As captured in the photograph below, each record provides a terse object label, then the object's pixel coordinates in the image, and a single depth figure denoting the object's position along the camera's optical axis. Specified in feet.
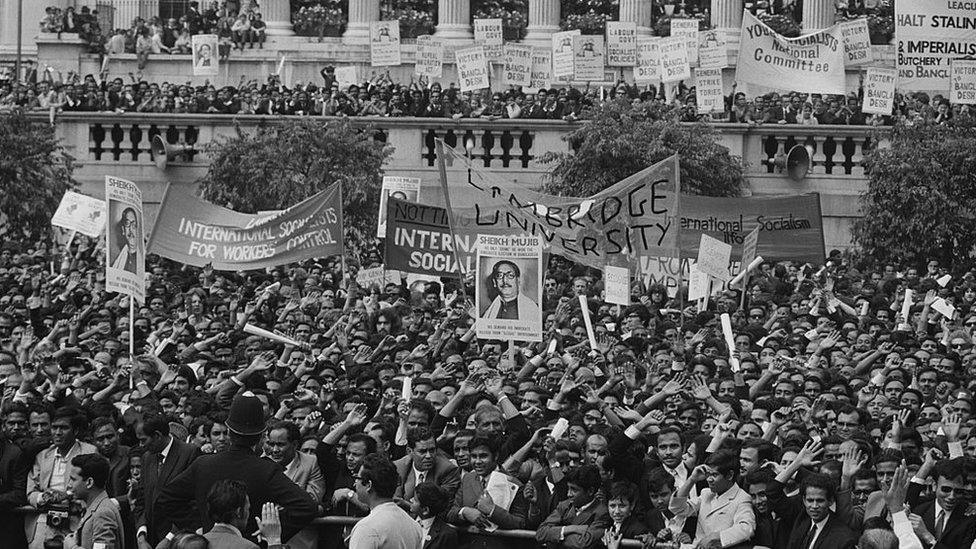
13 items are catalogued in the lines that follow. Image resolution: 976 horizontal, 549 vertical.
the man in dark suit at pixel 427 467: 50.72
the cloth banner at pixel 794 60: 119.24
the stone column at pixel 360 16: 177.47
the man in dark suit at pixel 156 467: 48.60
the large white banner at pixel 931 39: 107.04
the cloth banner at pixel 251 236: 97.04
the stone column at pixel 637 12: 173.78
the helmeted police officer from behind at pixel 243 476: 44.50
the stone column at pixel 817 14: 168.55
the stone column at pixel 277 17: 177.68
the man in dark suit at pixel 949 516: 45.21
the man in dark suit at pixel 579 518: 46.78
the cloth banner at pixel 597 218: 87.56
